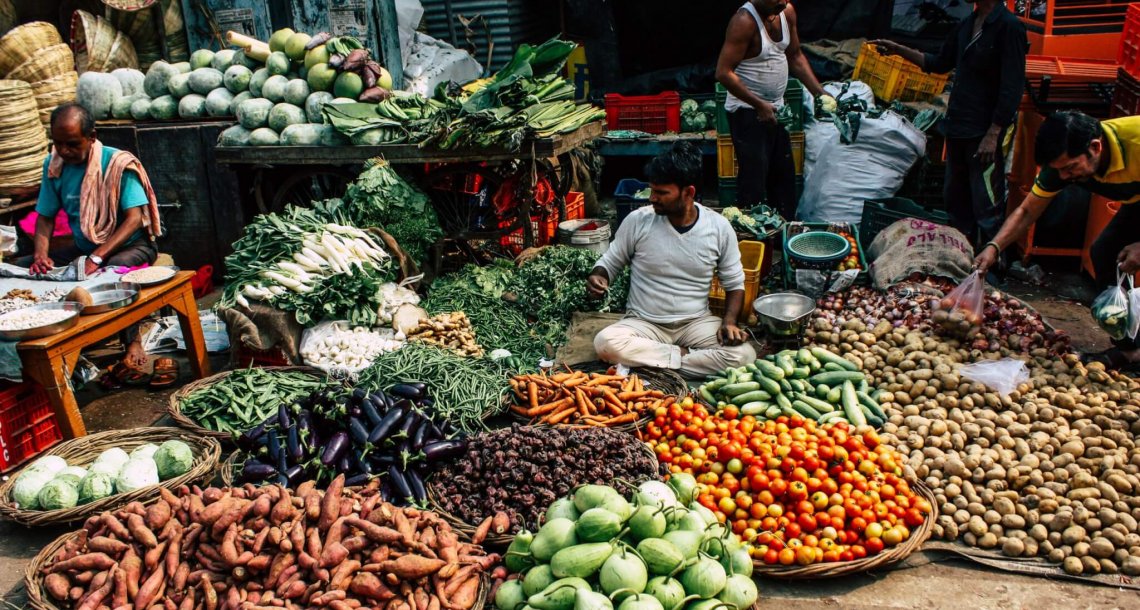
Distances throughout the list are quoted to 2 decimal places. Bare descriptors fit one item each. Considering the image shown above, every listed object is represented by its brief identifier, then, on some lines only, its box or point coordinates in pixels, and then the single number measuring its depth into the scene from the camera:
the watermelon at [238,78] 7.82
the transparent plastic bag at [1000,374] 4.33
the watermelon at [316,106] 7.42
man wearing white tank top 6.29
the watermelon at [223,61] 8.16
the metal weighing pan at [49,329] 4.14
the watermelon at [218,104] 7.74
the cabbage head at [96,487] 3.74
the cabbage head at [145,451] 3.95
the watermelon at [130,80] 8.47
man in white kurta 4.82
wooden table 4.21
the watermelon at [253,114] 7.34
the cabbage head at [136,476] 3.78
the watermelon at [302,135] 7.18
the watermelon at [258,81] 7.69
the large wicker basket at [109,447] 3.66
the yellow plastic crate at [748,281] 5.53
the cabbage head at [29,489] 3.72
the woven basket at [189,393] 4.44
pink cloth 6.23
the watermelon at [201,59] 8.23
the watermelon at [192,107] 7.77
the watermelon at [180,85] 7.92
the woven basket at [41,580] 3.00
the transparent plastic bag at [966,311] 4.75
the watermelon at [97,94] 8.20
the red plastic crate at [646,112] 8.82
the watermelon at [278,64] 7.67
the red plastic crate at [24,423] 4.30
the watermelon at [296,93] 7.51
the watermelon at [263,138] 7.24
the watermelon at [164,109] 7.84
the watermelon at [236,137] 7.30
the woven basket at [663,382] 4.68
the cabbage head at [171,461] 3.91
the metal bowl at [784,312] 5.07
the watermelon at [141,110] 7.92
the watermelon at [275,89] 7.54
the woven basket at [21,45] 8.45
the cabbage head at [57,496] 3.70
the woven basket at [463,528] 3.38
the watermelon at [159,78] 8.05
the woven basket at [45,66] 8.52
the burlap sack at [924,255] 5.56
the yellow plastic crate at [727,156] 7.24
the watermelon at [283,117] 7.34
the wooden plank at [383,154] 6.59
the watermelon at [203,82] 7.92
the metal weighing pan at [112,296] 4.57
